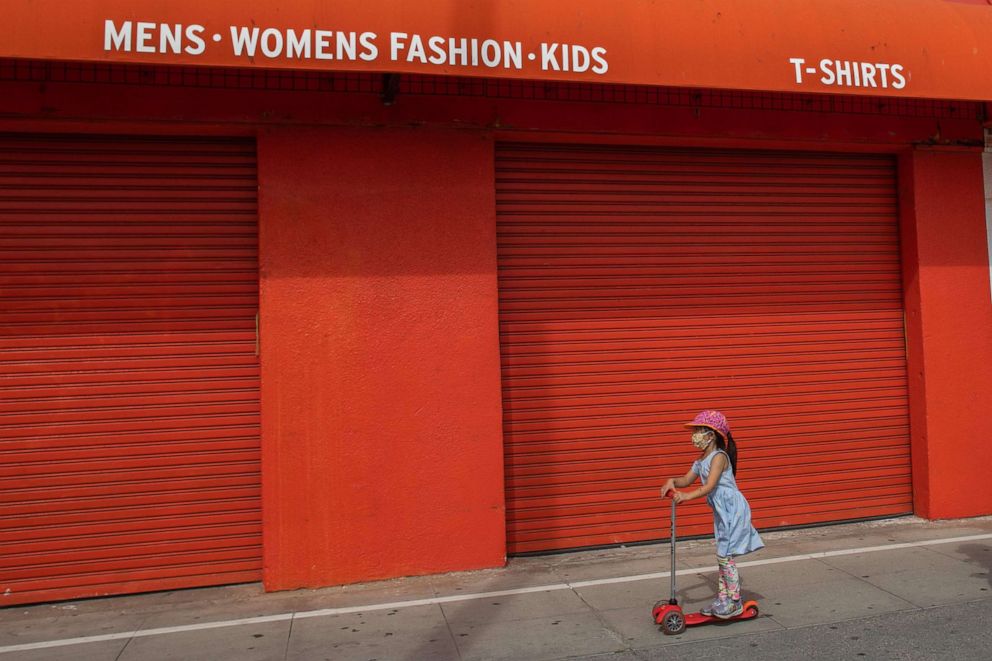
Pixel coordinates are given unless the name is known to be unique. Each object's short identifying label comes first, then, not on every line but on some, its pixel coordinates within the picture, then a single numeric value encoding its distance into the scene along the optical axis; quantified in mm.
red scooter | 4805
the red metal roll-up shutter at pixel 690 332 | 6934
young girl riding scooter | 4844
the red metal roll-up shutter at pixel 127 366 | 6027
